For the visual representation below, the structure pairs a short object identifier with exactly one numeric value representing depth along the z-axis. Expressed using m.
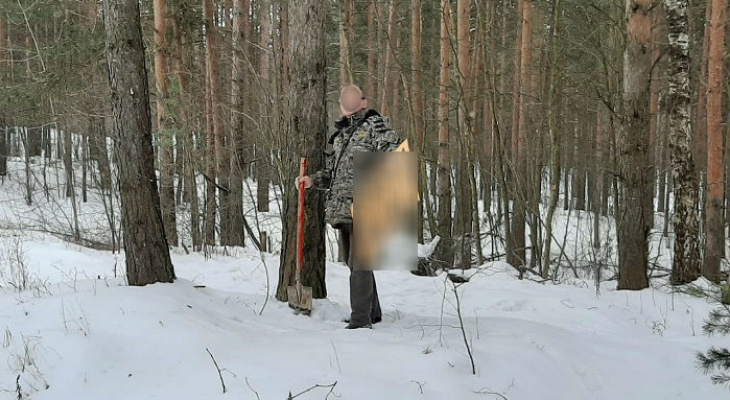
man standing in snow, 4.21
